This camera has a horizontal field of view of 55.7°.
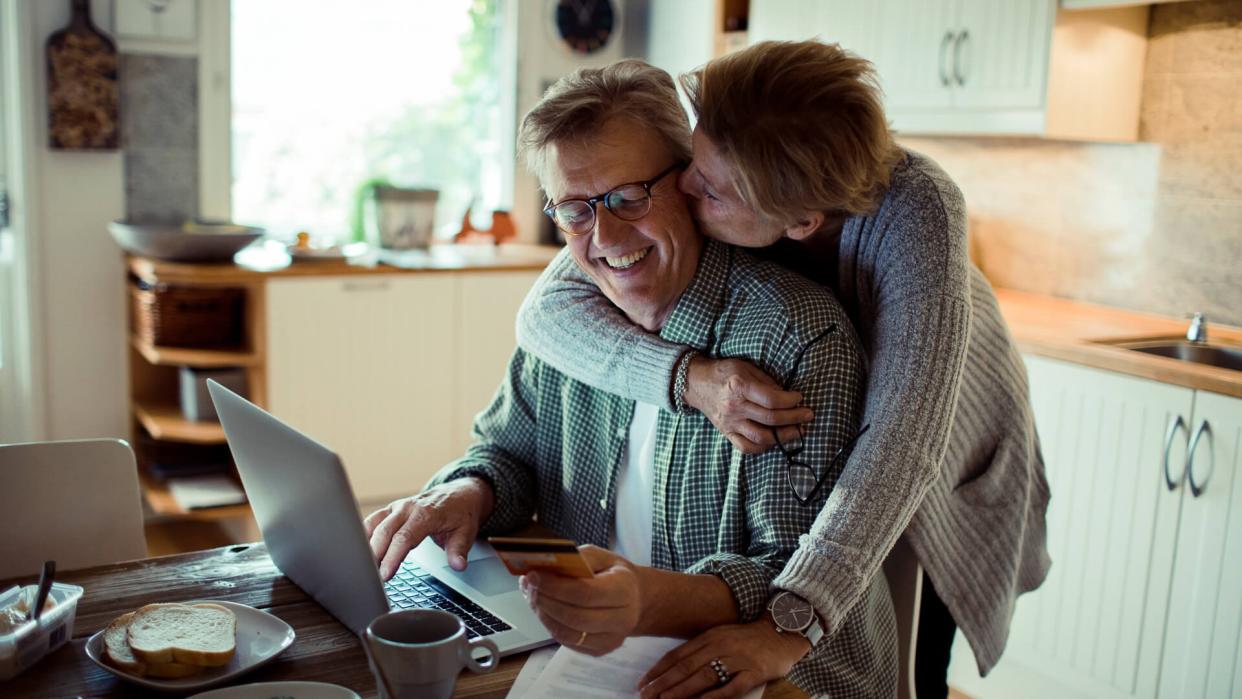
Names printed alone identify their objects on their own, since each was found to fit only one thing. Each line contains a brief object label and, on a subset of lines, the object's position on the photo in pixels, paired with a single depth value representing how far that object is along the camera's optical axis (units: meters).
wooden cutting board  3.55
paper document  1.19
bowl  3.40
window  4.14
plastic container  1.18
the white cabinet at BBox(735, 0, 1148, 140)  2.93
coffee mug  1.03
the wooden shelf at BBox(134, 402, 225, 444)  3.52
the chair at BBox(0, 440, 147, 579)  1.66
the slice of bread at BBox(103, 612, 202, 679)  1.18
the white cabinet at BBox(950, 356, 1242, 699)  2.40
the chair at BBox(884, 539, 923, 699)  1.58
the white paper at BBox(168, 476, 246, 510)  3.53
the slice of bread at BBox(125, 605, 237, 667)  1.18
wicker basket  3.52
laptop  1.19
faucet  2.81
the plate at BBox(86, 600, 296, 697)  1.17
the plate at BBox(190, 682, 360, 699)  1.14
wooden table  1.19
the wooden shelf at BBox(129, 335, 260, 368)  3.50
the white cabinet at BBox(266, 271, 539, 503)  3.67
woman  1.35
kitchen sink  2.77
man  1.41
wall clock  4.54
